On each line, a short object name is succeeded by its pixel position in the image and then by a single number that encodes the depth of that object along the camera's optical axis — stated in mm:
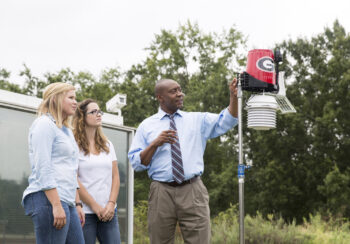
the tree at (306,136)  18297
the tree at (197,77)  20000
